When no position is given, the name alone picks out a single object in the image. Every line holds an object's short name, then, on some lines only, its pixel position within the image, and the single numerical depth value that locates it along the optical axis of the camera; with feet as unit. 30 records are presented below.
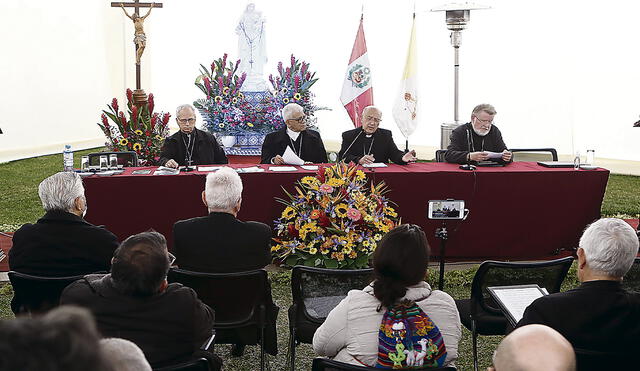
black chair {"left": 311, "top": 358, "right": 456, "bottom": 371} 6.58
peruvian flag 28.78
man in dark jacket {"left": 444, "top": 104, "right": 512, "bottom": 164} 19.26
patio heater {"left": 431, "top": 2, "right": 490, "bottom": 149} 28.73
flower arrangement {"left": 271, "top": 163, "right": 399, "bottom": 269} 14.16
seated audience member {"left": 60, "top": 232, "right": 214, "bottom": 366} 7.29
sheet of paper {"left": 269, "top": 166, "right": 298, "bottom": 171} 16.97
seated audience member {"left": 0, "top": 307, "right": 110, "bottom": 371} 2.92
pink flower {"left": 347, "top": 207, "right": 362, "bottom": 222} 13.97
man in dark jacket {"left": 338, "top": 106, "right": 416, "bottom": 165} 19.51
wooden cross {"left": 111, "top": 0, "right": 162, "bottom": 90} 25.99
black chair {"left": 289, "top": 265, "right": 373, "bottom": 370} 9.59
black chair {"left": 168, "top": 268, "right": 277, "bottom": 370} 9.73
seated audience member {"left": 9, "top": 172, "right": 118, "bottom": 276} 9.86
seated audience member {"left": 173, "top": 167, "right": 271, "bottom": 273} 10.72
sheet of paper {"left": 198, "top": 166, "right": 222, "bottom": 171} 17.13
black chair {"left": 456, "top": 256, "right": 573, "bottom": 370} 9.91
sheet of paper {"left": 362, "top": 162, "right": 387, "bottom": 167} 17.76
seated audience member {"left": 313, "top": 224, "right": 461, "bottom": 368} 7.28
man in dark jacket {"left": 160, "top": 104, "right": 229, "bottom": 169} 19.10
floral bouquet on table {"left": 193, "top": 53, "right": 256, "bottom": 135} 24.71
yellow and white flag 30.96
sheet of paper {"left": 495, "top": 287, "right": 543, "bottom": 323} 8.70
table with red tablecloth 16.16
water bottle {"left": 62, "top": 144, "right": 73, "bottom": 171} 16.96
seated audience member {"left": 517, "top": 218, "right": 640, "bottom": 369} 7.34
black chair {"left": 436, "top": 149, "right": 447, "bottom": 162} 19.51
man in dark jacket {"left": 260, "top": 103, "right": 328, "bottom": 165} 19.47
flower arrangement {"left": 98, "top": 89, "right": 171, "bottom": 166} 20.52
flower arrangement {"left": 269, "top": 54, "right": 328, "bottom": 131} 24.91
